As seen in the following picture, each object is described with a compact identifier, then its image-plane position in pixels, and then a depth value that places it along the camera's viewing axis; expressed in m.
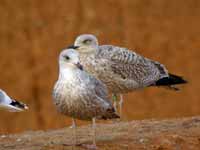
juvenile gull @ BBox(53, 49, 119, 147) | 12.59
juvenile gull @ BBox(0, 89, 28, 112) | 13.87
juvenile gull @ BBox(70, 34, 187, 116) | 15.18
